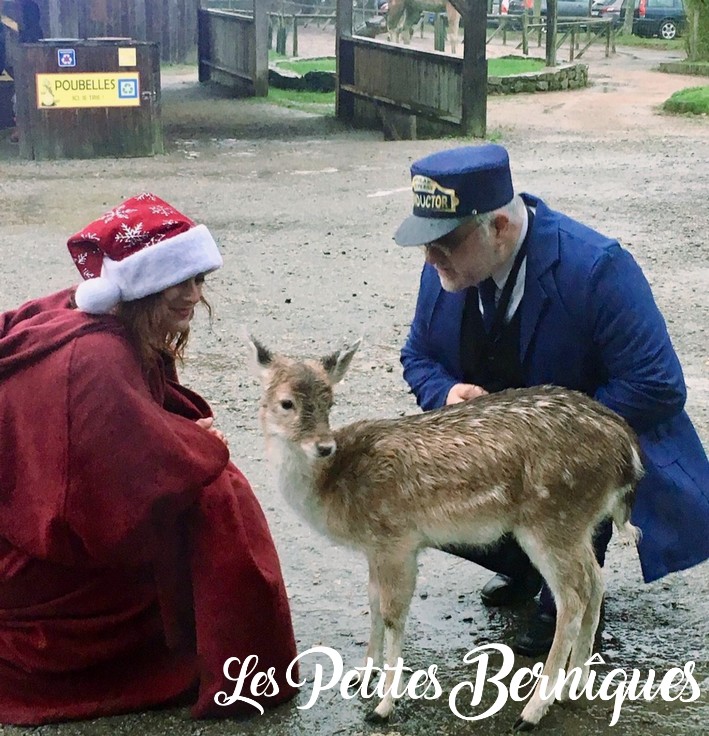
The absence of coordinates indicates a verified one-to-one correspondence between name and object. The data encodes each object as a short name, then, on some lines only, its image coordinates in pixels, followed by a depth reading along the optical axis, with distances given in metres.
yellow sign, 14.95
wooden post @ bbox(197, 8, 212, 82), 26.09
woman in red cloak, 3.52
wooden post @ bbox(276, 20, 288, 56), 32.97
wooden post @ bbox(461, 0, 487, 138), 15.87
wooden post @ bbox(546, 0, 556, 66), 25.06
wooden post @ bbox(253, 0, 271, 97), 21.83
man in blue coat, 3.86
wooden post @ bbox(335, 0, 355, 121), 19.77
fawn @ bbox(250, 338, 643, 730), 3.71
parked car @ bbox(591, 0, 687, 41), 38.12
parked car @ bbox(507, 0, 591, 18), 39.59
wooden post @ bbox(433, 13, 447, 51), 26.95
